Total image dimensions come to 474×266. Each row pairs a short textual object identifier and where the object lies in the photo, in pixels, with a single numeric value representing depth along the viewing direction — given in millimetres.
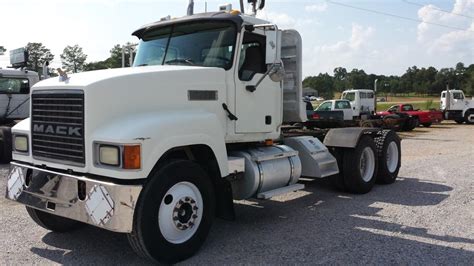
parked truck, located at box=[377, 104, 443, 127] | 29438
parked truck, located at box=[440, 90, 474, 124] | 33812
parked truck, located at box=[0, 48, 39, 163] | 14727
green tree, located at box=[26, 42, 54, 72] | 81000
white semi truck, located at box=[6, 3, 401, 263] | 4336
